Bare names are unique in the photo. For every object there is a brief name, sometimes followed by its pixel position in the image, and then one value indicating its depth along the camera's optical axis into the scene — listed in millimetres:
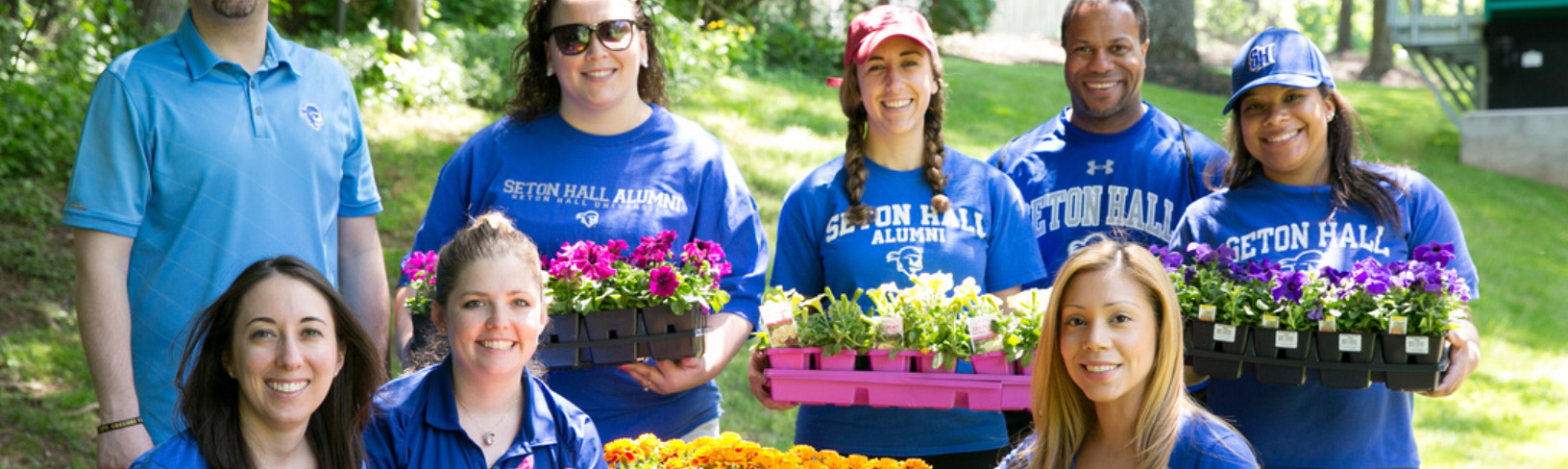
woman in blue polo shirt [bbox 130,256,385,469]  2723
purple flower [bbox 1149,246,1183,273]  3465
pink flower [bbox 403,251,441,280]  3441
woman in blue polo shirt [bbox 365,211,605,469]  3047
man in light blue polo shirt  3270
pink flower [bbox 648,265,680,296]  3324
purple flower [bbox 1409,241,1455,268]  3295
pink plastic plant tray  3436
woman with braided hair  3742
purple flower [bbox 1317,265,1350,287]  3346
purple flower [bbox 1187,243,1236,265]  3451
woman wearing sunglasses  3619
